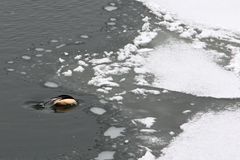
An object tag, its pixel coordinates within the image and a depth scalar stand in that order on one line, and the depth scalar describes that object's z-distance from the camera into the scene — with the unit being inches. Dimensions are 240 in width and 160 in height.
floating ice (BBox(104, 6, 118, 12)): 574.6
